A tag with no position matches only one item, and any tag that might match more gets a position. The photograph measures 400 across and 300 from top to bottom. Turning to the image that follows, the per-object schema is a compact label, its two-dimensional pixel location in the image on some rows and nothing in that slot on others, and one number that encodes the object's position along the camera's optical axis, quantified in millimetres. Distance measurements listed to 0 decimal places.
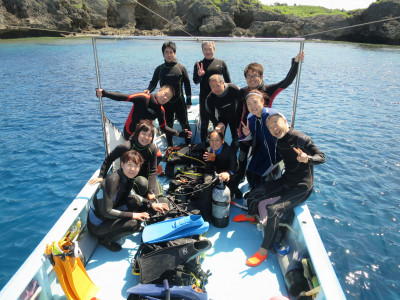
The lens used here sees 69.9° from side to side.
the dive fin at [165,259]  2354
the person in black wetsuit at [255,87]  3482
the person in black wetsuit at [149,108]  3742
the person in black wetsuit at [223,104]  3748
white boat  2019
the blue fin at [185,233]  2578
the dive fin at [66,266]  2084
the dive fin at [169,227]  2605
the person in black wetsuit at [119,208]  2666
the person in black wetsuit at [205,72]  4469
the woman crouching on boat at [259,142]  3139
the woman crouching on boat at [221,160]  3463
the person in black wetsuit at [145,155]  3043
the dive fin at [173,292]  2158
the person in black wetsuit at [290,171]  2730
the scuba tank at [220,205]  3145
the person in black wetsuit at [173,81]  4742
